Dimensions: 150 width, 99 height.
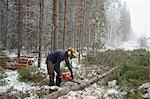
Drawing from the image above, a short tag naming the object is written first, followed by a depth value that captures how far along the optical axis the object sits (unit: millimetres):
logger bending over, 9602
